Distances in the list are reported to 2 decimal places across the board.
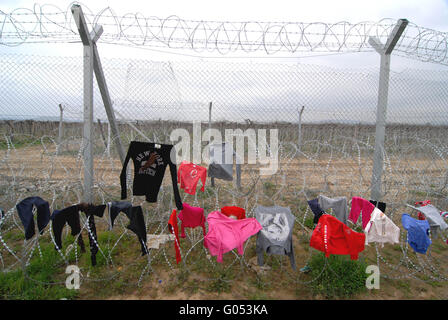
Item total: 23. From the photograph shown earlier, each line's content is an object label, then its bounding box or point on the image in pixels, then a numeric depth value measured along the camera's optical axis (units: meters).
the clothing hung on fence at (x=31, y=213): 2.79
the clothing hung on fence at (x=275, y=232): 2.75
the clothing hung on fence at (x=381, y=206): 3.15
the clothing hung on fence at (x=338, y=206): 3.15
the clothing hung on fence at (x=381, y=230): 2.89
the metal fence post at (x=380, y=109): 4.16
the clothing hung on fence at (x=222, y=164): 5.05
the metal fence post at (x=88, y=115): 3.94
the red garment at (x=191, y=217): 3.19
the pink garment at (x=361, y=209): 3.07
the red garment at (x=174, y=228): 2.73
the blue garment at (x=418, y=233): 2.83
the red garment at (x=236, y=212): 3.18
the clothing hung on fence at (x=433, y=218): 3.08
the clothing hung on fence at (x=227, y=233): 2.71
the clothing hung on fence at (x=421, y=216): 3.34
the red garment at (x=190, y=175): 4.16
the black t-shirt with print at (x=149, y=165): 3.50
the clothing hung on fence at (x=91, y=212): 2.82
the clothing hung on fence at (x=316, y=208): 3.10
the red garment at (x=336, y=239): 2.65
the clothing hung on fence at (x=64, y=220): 2.77
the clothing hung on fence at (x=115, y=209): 2.85
